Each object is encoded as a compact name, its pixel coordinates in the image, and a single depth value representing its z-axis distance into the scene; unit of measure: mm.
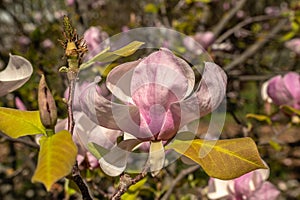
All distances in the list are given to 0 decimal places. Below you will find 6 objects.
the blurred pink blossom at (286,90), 1201
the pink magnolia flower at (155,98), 659
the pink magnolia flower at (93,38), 1458
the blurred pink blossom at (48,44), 3047
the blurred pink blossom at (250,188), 948
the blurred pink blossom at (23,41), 3241
